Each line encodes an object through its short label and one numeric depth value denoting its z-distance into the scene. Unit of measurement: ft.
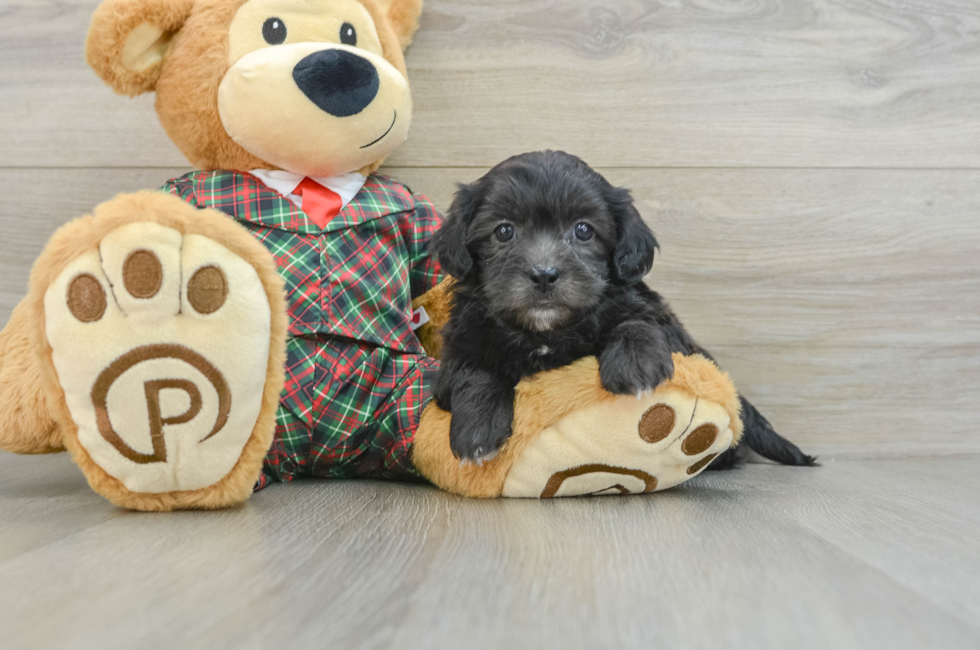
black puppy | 1.56
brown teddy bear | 1.35
